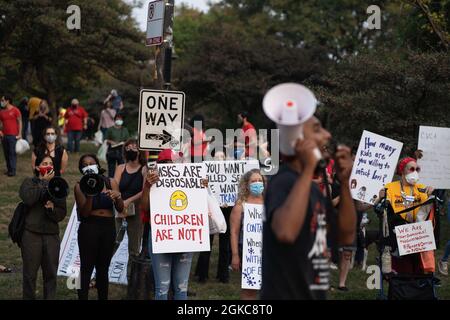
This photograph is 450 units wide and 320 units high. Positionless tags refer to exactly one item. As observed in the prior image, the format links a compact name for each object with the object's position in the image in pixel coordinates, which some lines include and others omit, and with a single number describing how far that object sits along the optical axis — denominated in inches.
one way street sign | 368.5
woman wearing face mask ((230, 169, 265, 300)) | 365.1
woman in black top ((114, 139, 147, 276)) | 386.9
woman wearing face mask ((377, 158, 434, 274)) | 370.0
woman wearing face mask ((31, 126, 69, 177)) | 376.3
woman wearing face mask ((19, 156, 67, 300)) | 345.4
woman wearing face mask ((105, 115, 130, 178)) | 643.5
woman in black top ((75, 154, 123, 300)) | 344.2
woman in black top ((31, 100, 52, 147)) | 821.9
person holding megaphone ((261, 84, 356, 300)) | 166.9
